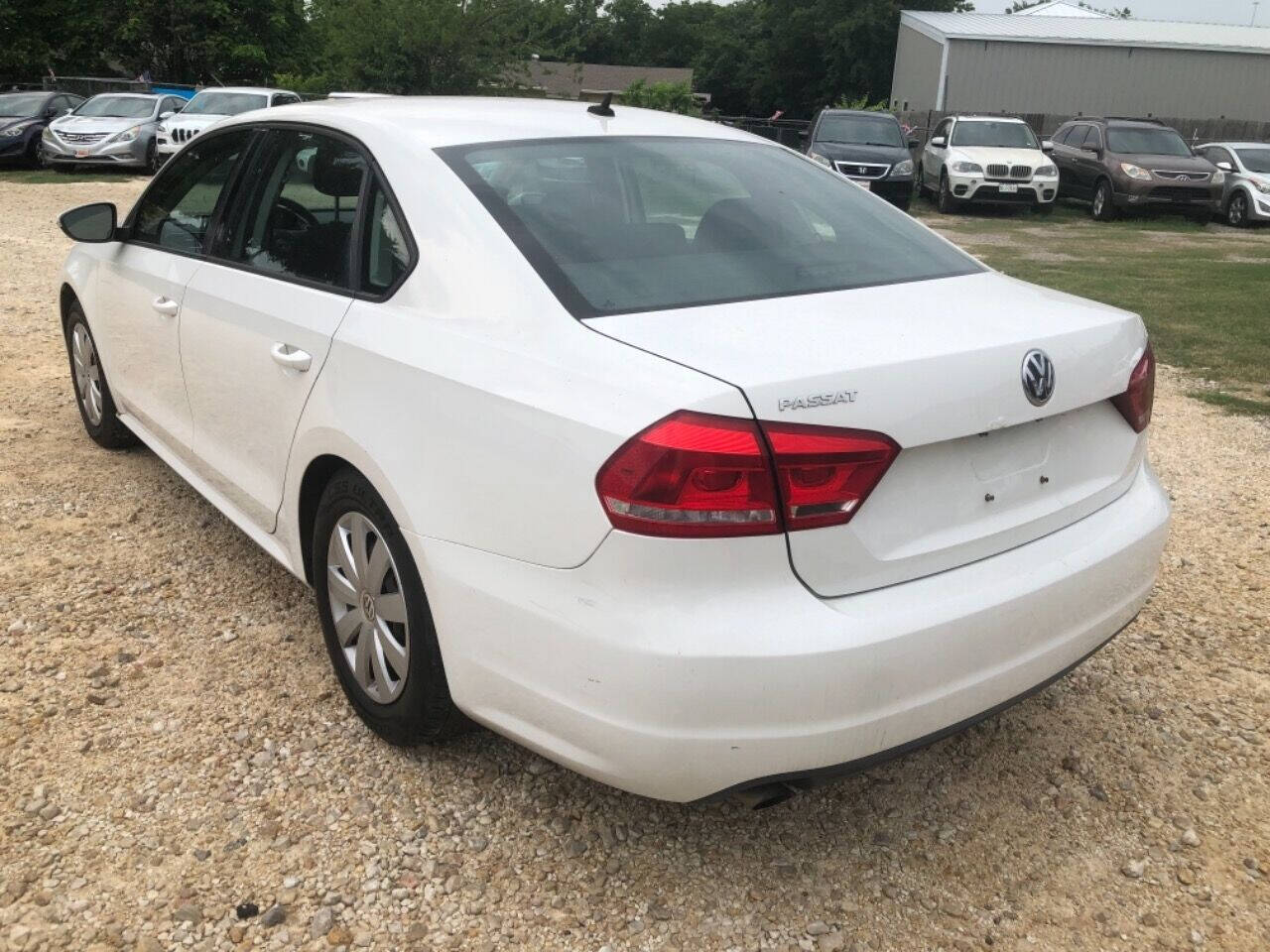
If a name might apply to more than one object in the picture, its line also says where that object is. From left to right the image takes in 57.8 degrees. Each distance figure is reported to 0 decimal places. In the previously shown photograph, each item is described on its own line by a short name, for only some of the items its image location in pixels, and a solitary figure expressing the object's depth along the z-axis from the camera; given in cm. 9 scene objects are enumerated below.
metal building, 3588
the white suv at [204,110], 2023
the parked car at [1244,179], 1892
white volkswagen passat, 210
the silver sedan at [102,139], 2080
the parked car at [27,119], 2211
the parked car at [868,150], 1895
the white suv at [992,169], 1964
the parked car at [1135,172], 1897
